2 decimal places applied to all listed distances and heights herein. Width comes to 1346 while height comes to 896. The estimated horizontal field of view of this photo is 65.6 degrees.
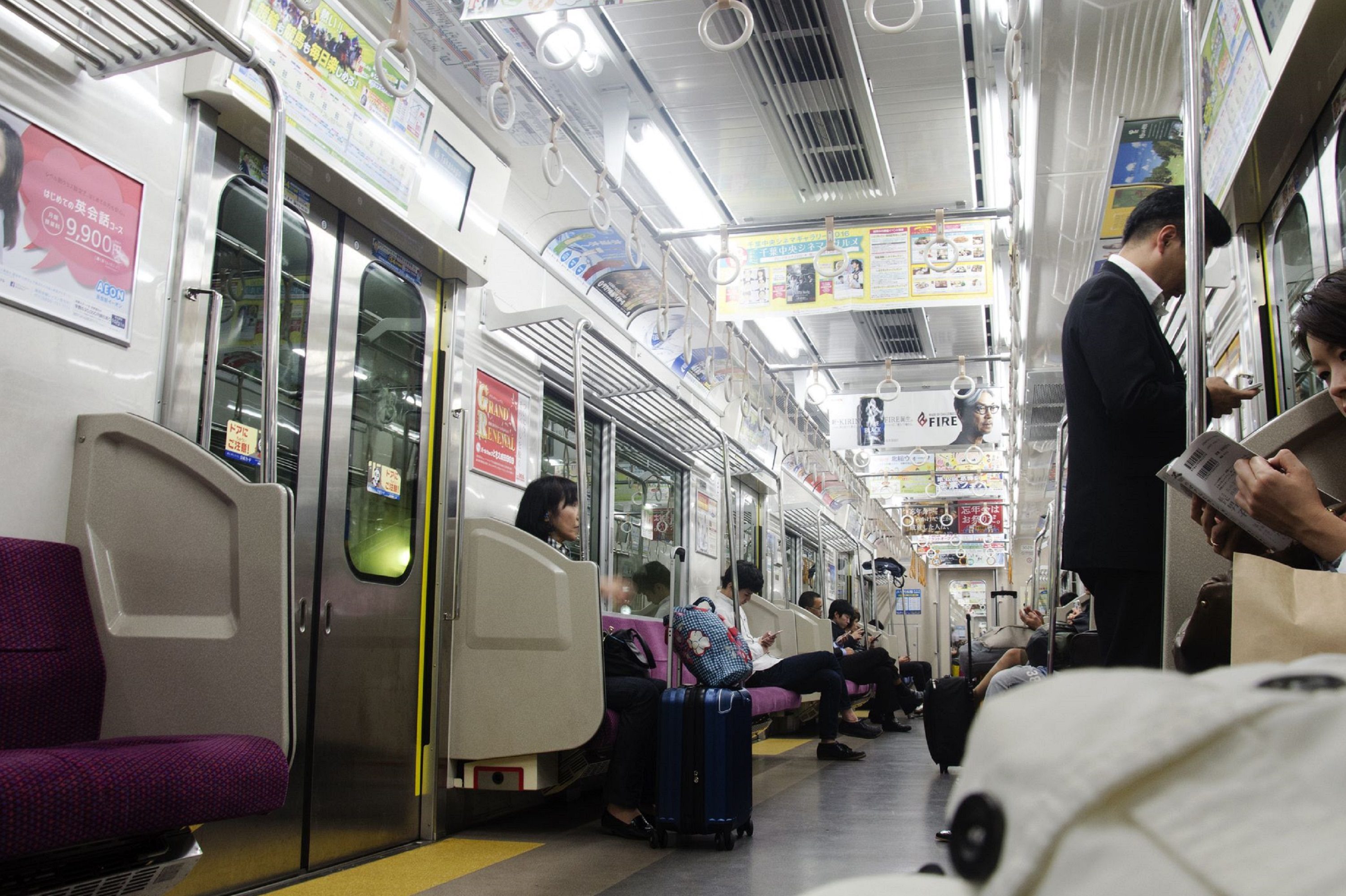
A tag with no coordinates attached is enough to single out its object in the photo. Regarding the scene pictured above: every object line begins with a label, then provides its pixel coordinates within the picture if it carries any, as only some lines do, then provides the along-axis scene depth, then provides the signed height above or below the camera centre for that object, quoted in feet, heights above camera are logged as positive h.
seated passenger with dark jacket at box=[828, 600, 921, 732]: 32.86 -1.40
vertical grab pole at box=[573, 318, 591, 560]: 13.51 +2.35
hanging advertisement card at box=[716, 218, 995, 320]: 20.72 +7.20
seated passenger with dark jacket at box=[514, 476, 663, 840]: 13.55 -1.05
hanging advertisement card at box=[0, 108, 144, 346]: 7.98 +3.18
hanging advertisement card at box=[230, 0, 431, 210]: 10.37 +5.78
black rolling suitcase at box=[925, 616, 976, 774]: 19.35 -1.50
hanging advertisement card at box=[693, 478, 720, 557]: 30.04 +3.29
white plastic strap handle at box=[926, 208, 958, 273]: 20.48 +7.43
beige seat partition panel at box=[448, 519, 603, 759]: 13.14 -0.22
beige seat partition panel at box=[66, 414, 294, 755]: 7.65 +0.35
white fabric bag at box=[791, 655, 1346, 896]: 1.17 -0.18
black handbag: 14.46 -0.35
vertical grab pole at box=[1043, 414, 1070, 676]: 10.46 +1.00
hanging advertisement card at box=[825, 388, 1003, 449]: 31.68 +6.51
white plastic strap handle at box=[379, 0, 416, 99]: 9.49 +5.34
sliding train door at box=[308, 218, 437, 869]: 11.82 +0.83
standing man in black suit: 7.09 +1.47
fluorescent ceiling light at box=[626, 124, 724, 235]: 20.18 +9.20
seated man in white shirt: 23.16 -0.96
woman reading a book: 4.90 +0.70
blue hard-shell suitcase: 12.84 -1.62
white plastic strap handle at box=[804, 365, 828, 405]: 27.43 +6.28
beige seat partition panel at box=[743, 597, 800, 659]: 28.78 +0.32
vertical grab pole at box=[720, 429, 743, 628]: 19.60 +1.76
